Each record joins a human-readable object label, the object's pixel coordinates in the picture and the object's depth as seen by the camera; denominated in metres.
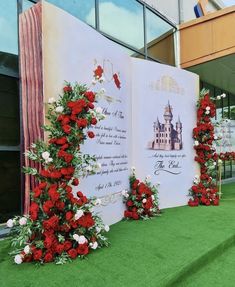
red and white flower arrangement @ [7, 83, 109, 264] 1.99
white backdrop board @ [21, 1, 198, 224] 2.34
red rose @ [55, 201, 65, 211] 1.99
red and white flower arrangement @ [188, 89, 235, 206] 4.07
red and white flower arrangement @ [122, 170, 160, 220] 3.22
